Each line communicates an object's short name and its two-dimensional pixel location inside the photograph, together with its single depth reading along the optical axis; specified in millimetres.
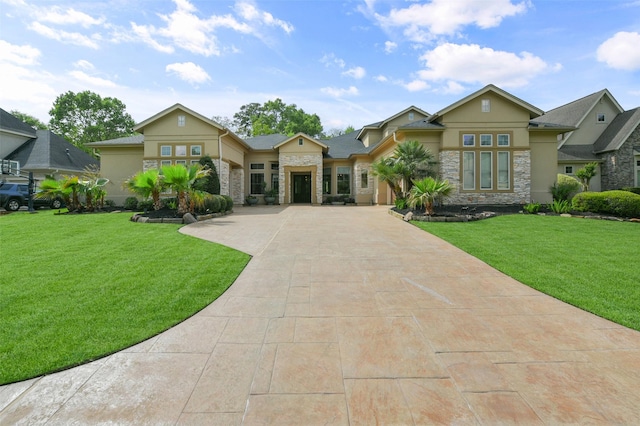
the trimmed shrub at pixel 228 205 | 15317
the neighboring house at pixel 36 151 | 22422
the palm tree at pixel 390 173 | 15469
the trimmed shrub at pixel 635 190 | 18172
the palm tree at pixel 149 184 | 12508
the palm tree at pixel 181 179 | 11956
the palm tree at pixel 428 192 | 12031
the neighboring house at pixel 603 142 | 20531
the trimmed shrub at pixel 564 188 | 16359
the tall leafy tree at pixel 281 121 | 43375
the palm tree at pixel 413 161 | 15219
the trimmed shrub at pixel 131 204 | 17281
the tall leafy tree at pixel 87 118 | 37469
